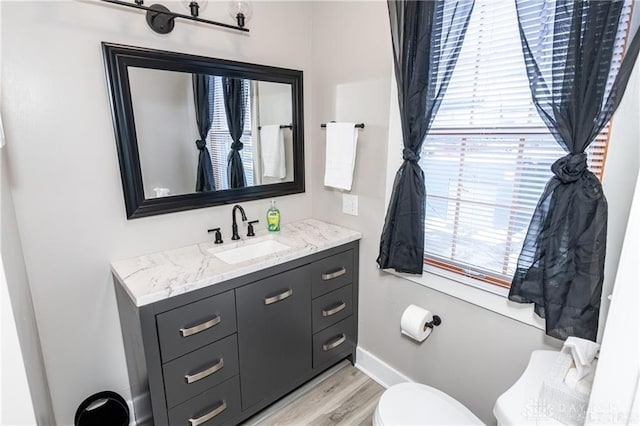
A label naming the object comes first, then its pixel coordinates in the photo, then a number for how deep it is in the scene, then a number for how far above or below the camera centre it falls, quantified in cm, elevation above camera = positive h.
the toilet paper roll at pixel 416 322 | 169 -94
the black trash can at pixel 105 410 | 165 -136
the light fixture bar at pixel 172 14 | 143 +61
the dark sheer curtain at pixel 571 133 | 106 +3
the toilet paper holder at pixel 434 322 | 172 -95
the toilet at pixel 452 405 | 99 -110
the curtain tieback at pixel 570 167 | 113 -9
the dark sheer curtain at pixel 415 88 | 147 +26
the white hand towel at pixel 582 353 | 99 -65
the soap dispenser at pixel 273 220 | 210 -49
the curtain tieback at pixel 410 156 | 165 -7
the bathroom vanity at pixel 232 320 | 136 -86
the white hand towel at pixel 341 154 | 197 -7
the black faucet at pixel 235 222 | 197 -47
